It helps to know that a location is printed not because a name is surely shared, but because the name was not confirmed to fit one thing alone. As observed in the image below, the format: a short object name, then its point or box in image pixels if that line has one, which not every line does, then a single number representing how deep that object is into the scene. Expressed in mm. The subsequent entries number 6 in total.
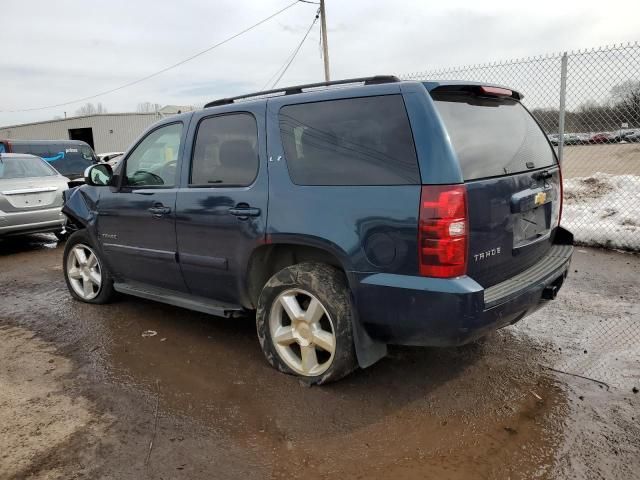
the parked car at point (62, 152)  12211
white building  35719
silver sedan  7727
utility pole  20094
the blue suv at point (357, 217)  2545
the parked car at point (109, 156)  18250
